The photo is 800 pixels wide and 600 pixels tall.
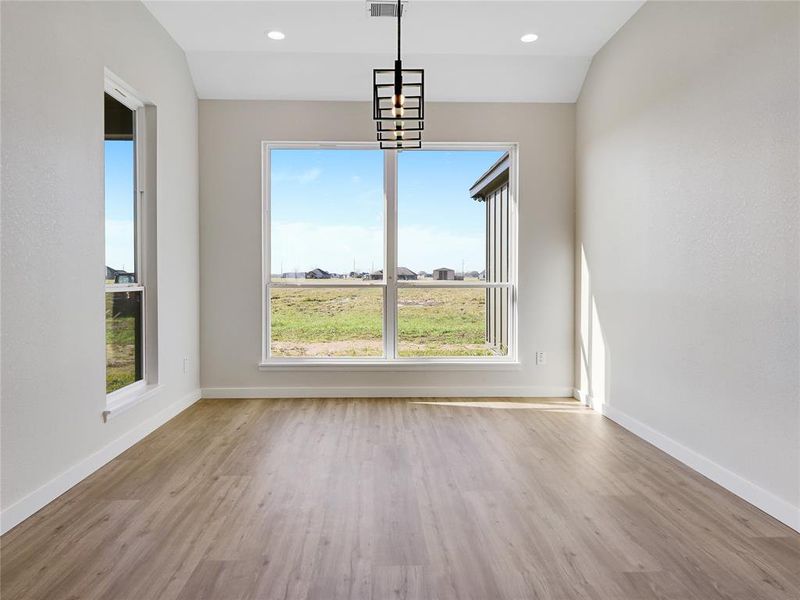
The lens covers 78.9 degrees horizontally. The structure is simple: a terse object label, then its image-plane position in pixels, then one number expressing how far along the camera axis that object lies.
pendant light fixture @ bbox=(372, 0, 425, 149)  2.96
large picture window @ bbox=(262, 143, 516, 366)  4.85
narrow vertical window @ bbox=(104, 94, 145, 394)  3.28
